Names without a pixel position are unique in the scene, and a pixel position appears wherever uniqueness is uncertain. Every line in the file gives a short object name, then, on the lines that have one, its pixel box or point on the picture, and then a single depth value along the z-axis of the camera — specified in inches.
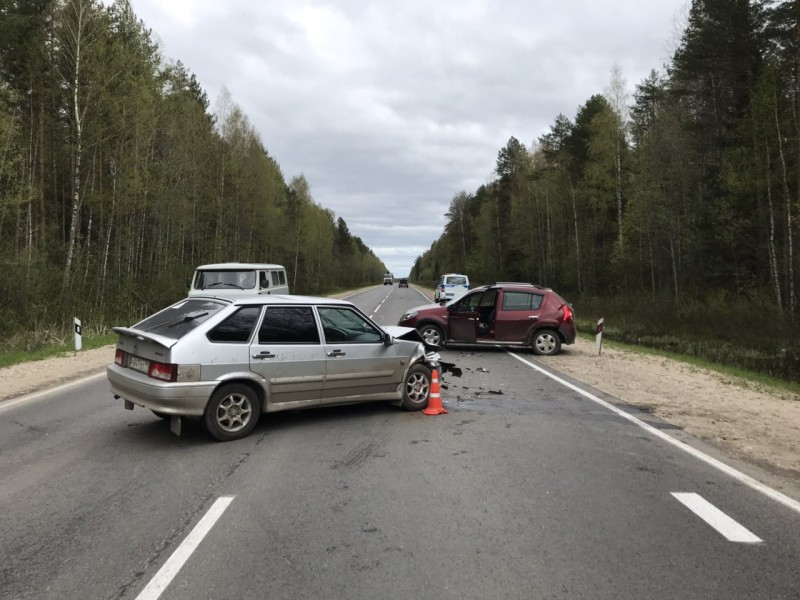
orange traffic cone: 302.5
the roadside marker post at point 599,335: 590.6
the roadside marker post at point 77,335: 554.8
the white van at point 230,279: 599.5
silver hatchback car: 228.7
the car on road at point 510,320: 563.2
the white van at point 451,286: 1223.4
